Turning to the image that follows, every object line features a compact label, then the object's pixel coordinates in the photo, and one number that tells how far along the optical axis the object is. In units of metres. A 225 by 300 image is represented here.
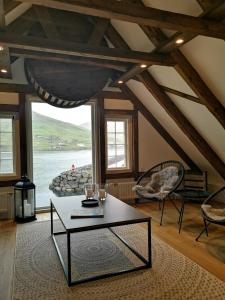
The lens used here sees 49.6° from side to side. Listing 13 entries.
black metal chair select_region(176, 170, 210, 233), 5.09
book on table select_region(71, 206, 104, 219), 2.47
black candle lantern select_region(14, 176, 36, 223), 3.90
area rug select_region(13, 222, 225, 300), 2.02
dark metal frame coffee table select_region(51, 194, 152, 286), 2.21
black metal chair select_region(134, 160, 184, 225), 3.72
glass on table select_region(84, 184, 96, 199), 3.17
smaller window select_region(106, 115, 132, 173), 4.94
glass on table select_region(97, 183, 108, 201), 3.17
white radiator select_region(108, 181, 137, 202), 4.79
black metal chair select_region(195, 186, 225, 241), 2.67
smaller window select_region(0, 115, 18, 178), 4.16
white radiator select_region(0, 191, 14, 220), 4.04
